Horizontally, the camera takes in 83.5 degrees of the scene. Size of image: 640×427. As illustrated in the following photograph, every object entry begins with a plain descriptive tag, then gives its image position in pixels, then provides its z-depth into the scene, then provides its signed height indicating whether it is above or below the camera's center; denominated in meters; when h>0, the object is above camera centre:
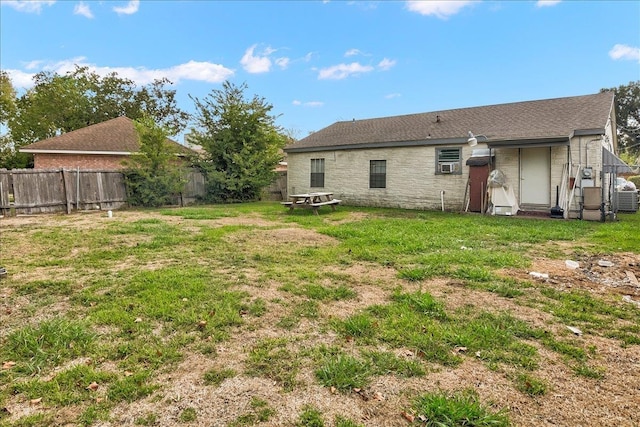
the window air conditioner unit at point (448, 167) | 12.10 +0.48
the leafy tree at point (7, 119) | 24.19 +5.70
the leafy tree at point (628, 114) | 30.80 +5.45
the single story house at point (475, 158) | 10.09 +0.79
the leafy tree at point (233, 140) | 14.95 +2.01
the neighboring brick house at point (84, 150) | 16.23 +1.91
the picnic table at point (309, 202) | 11.00 -0.51
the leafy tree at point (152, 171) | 12.92 +0.73
